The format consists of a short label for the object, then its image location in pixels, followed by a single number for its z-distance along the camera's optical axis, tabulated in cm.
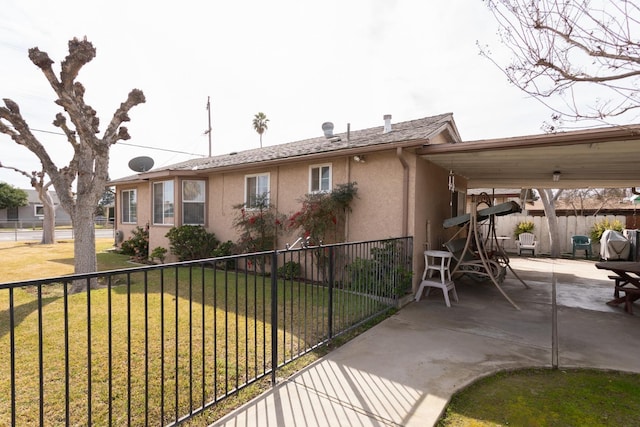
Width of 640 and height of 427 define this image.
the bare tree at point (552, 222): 1324
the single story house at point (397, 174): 567
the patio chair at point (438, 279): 588
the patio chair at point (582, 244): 1285
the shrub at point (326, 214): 711
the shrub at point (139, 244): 1184
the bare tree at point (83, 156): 684
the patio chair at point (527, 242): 1323
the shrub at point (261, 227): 862
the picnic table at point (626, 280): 546
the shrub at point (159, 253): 1018
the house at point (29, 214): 3200
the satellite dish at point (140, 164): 1387
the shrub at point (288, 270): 803
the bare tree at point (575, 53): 341
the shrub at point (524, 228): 1407
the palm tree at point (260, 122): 3105
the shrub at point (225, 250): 951
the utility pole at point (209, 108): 2667
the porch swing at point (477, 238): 620
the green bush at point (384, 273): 528
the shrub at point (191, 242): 977
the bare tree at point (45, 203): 1611
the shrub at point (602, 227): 1294
